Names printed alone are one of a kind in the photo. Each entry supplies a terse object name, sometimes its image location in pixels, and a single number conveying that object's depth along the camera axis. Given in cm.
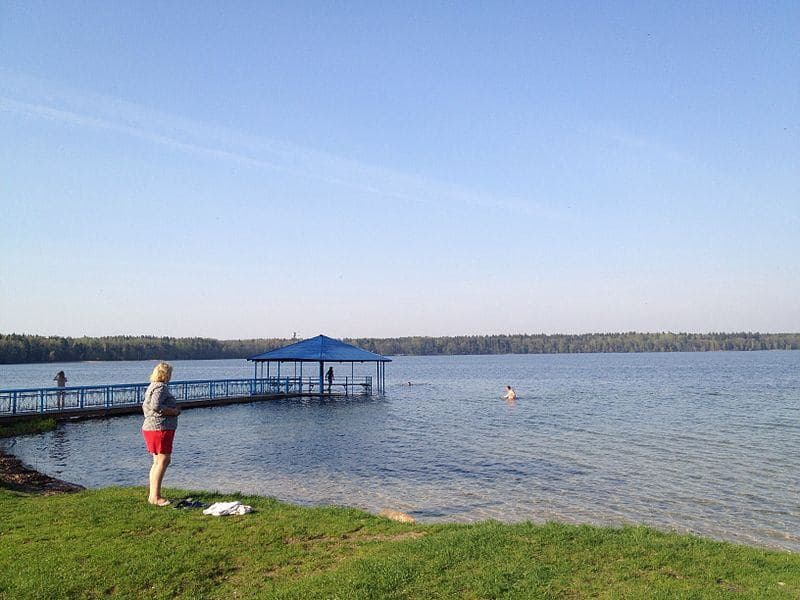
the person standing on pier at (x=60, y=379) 3172
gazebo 4197
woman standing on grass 920
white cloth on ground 918
